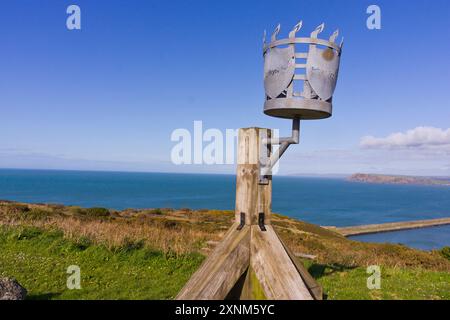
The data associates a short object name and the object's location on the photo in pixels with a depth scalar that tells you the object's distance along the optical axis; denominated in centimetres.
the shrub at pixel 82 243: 1095
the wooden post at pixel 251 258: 273
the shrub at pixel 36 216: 1858
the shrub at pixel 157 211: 4384
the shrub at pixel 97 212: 3613
